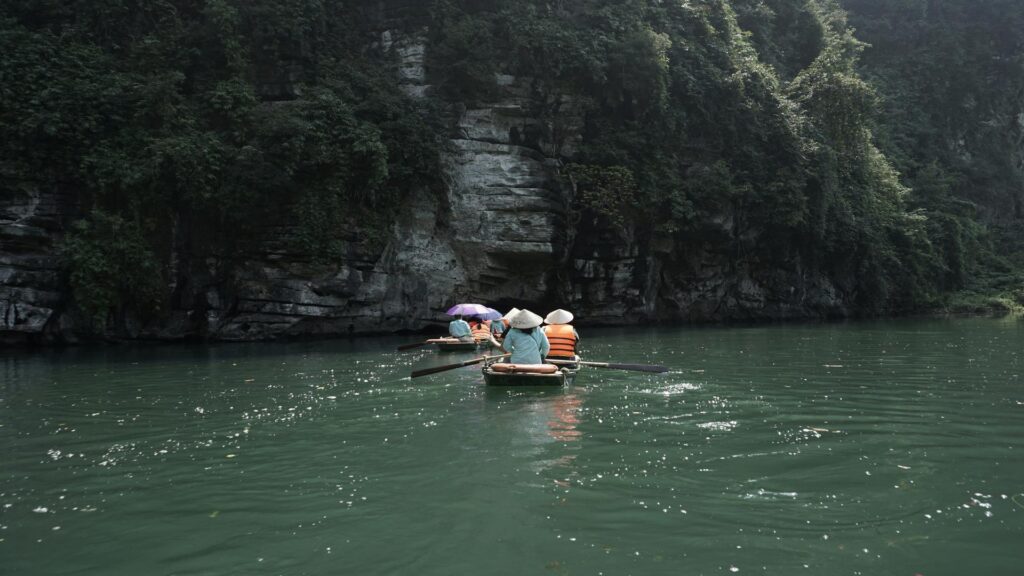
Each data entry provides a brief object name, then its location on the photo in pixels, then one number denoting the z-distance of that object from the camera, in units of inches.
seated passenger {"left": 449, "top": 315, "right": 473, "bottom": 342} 585.6
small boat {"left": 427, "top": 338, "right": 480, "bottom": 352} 573.6
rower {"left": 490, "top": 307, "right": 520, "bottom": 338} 596.8
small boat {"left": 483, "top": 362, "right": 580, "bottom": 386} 332.2
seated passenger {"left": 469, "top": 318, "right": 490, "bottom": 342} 609.9
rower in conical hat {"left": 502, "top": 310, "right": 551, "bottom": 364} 350.9
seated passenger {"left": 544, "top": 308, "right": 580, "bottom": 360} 392.8
